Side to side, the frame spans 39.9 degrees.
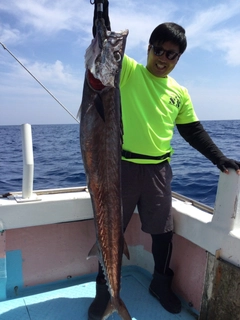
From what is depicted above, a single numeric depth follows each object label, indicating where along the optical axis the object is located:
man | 2.67
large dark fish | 1.97
